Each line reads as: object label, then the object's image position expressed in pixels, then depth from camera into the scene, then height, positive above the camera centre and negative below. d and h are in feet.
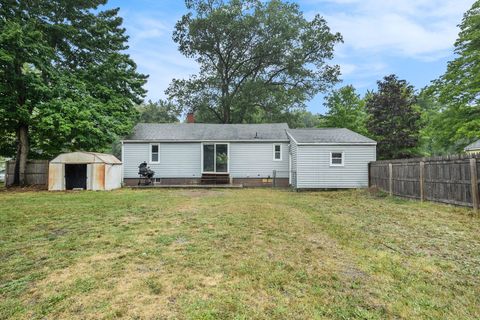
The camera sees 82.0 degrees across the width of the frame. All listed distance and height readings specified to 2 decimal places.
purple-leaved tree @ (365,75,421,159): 62.28 +11.38
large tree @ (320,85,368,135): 79.77 +17.40
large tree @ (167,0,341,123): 83.35 +35.72
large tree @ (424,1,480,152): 43.93 +13.84
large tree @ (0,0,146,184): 42.73 +16.40
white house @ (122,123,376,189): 53.26 +2.44
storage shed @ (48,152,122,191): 43.04 -0.10
